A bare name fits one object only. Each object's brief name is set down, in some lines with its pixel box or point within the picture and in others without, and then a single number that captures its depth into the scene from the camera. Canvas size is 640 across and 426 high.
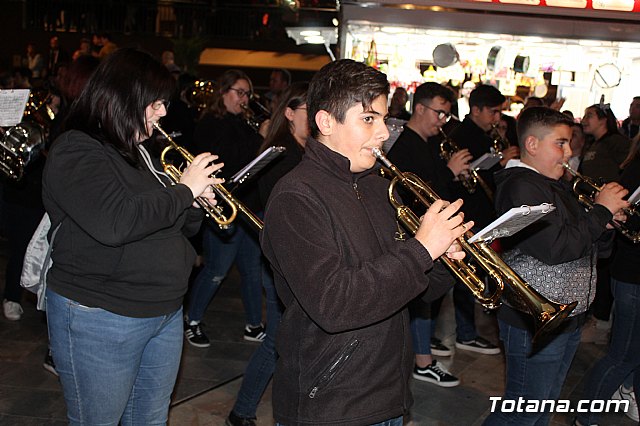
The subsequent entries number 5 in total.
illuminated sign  5.88
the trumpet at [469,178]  5.61
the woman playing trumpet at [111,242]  2.56
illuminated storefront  6.00
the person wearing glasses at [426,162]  4.96
